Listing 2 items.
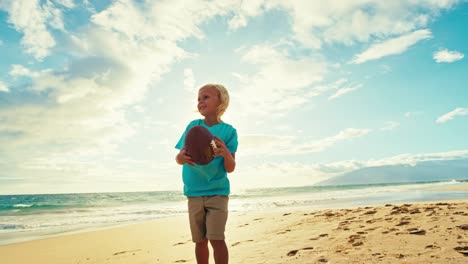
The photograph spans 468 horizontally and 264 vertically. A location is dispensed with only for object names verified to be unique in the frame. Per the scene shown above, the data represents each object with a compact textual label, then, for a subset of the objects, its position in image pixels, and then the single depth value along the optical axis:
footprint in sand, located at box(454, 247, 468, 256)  3.17
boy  2.79
